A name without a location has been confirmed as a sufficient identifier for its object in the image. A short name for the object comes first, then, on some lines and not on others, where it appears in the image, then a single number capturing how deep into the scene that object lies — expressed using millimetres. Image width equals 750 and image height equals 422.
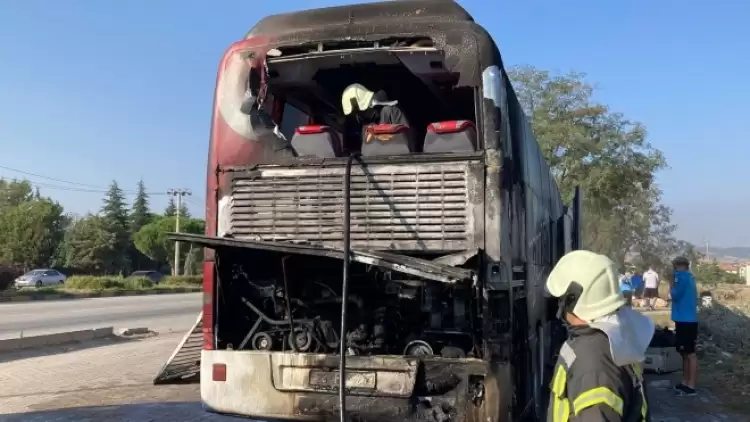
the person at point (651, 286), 24062
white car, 44688
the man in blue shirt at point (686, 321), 9109
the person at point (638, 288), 26266
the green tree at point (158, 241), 64625
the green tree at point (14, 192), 69812
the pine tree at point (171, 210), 87325
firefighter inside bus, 5461
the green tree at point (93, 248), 63375
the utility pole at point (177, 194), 51331
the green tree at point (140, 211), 77625
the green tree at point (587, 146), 27812
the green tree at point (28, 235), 55562
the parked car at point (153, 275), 53831
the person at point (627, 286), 16573
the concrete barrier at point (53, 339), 12484
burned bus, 4930
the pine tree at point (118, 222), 66938
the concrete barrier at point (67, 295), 31766
